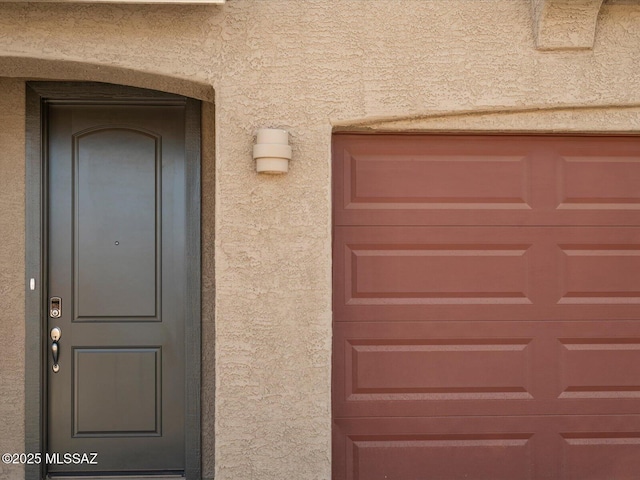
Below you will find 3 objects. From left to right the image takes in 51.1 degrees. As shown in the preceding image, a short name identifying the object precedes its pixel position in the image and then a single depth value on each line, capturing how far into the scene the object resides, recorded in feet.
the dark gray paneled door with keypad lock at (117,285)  15.21
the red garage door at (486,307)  13.73
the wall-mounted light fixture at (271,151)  12.48
